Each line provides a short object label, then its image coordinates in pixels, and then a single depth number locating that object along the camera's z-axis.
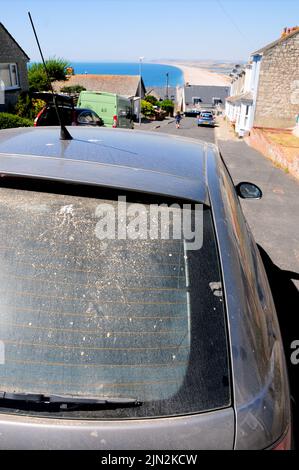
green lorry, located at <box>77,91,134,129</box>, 21.05
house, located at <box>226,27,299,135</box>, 26.38
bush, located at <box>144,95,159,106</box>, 57.72
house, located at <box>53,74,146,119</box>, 51.16
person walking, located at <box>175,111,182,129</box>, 38.31
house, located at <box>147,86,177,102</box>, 100.06
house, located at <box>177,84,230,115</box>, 79.88
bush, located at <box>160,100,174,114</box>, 58.66
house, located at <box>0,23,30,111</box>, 23.61
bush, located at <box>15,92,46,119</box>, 24.17
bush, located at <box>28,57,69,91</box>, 46.47
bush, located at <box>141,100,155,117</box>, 47.72
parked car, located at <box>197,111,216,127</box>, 40.94
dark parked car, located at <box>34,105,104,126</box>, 14.09
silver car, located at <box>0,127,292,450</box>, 1.18
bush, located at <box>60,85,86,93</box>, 48.25
